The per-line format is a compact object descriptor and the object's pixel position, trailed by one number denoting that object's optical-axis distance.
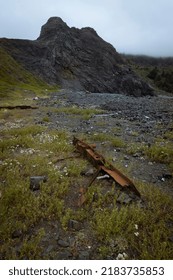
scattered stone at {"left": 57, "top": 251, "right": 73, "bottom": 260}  3.55
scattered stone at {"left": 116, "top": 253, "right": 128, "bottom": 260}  3.57
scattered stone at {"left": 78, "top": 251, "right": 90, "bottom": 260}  3.57
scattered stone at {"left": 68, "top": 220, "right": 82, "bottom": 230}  4.18
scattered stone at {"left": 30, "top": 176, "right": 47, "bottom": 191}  5.37
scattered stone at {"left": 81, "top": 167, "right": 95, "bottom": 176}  6.18
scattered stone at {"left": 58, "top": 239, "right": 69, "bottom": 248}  3.79
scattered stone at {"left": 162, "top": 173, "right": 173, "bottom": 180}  6.25
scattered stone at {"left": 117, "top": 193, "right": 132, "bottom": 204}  4.85
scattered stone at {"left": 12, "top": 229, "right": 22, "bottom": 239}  3.96
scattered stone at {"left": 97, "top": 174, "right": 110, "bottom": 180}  5.83
